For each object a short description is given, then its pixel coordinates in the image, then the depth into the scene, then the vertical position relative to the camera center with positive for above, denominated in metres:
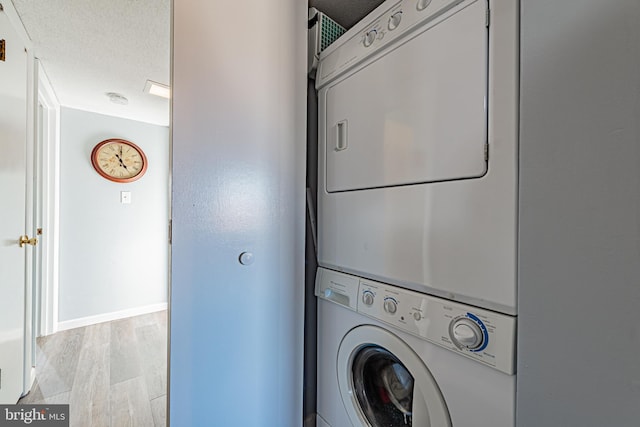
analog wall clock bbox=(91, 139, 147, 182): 2.60 +0.50
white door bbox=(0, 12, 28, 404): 1.19 +0.01
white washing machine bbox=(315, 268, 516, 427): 0.62 -0.42
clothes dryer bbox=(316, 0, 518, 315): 0.60 +0.18
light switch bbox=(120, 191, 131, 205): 2.76 +0.13
